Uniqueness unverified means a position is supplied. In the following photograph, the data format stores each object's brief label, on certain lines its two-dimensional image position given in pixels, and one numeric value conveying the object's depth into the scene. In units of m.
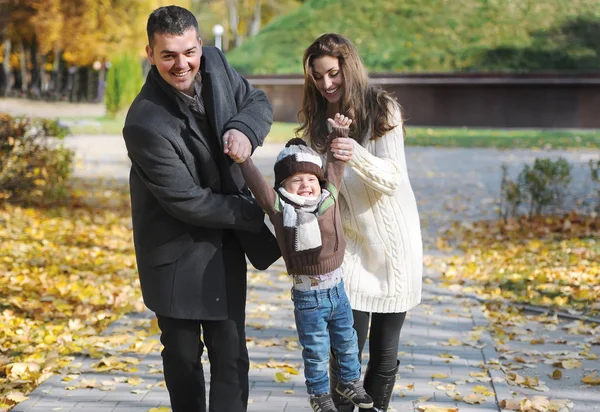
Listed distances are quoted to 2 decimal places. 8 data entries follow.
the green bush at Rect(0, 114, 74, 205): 11.73
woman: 3.69
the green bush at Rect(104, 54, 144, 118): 35.19
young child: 3.35
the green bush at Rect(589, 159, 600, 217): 10.53
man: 3.23
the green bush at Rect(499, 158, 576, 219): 10.95
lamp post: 34.72
